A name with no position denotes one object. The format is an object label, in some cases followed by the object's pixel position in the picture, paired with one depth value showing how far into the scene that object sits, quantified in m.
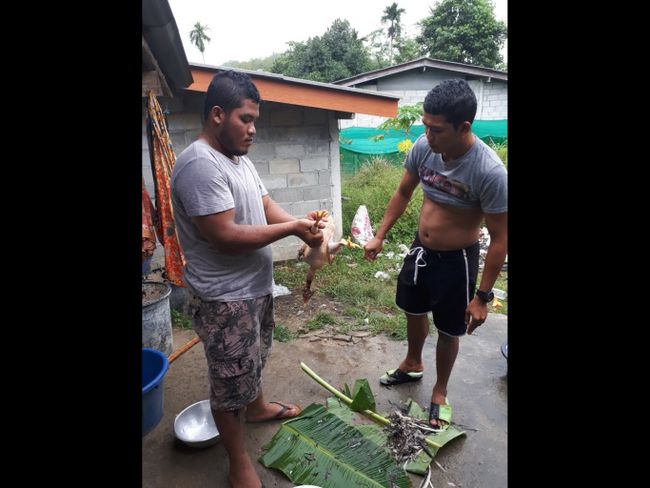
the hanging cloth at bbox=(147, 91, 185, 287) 3.99
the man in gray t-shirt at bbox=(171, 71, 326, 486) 1.93
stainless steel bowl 2.65
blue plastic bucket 2.63
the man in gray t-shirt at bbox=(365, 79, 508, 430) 2.52
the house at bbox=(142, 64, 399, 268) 5.63
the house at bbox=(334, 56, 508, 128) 16.69
